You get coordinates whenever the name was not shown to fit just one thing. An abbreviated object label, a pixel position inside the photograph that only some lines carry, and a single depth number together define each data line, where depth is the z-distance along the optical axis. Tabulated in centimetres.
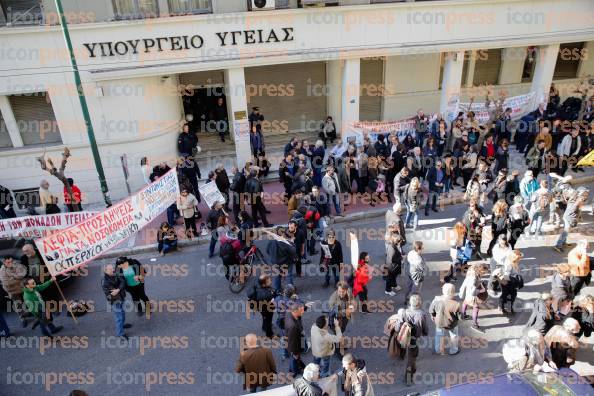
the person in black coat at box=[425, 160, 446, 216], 1168
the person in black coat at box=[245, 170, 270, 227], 1117
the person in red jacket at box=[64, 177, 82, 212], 1176
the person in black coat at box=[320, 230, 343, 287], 872
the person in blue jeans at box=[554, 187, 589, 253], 967
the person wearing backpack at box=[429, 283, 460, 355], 700
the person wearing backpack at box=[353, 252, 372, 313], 810
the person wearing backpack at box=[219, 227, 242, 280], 916
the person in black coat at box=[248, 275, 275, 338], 764
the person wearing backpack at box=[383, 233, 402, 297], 850
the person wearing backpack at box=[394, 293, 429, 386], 677
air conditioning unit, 1328
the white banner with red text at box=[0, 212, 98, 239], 956
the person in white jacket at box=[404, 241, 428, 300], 809
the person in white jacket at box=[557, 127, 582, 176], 1284
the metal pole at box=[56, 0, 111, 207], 1044
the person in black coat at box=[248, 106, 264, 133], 1503
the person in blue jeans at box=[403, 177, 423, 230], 1054
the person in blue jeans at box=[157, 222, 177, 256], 1073
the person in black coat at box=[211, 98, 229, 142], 1627
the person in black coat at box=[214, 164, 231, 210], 1190
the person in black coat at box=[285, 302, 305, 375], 689
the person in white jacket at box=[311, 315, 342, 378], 664
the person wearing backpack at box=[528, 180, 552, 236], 1019
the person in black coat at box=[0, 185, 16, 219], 1166
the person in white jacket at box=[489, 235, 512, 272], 821
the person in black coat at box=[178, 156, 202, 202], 1259
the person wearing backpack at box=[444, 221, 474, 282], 916
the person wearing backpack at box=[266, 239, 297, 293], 882
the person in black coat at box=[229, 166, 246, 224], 1161
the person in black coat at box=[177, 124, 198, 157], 1445
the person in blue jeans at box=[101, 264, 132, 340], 788
